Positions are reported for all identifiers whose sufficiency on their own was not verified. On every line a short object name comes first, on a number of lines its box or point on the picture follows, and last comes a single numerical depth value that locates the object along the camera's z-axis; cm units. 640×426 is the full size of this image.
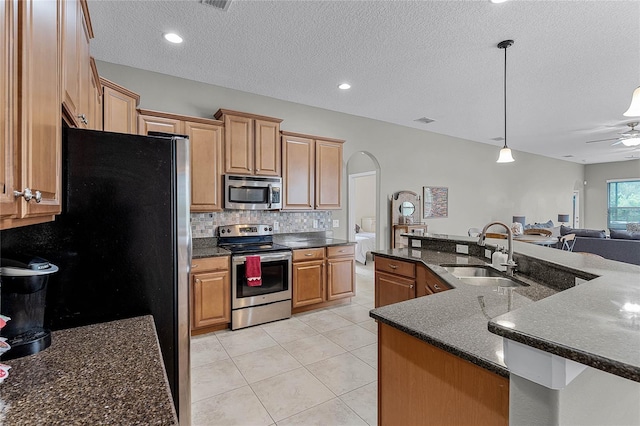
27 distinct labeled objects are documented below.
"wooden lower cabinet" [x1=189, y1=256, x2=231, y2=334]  310
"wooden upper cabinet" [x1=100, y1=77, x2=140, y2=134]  252
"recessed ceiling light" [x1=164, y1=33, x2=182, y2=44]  279
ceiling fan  527
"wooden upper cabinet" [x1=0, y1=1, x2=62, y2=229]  73
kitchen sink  248
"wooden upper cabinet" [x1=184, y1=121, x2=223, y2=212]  337
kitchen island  65
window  993
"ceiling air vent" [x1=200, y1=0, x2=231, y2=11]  232
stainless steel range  333
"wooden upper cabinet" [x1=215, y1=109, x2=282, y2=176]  357
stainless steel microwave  359
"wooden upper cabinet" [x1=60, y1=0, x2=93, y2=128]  121
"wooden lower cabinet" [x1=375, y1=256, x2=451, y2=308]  248
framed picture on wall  620
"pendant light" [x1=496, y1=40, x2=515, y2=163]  347
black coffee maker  99
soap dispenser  222
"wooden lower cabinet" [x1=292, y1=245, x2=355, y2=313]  378
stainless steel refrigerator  133
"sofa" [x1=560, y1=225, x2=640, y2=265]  571
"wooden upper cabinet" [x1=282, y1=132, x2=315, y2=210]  400
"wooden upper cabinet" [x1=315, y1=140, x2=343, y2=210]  429
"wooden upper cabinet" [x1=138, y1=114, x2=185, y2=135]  312
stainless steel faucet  213
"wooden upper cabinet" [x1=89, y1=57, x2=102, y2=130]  199
